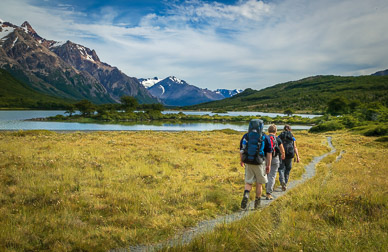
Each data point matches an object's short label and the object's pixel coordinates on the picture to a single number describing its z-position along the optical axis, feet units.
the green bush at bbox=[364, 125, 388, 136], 165.07
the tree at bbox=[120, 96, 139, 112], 482.04
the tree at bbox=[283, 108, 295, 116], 554.87
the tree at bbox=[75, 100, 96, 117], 394.36
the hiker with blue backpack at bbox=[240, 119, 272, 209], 26.50
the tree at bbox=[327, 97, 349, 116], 388.78
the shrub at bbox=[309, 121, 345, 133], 238.68
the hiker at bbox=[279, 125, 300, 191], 39.81
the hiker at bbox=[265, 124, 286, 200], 31.91
